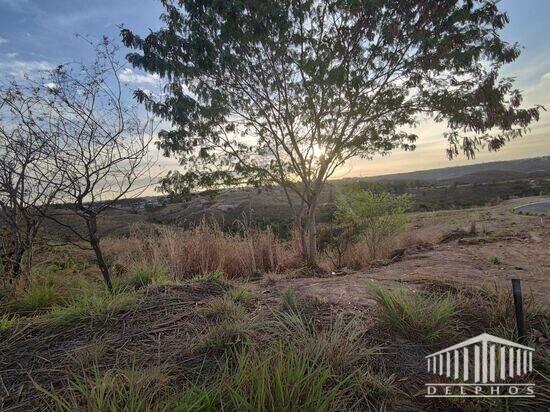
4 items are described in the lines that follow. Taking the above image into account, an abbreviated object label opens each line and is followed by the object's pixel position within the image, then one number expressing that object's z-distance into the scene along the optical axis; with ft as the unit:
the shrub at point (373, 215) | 34.42
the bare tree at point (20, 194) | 13.75
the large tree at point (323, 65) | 21.48
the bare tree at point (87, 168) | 13.16
